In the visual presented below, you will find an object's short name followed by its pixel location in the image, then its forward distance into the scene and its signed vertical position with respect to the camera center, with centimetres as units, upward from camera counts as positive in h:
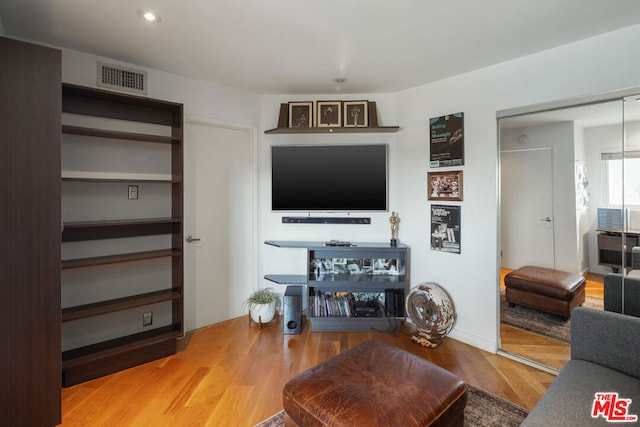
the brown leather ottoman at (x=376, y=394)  136 -85
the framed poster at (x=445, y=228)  294 -13
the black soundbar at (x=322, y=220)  344 -5
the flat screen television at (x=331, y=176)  337 +42
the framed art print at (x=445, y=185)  291 +28
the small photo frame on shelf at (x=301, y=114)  331 +108
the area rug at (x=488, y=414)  184 -122
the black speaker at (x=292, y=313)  309 -96
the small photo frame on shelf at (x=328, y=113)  327 +108
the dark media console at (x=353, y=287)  316 -73
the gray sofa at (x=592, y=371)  131 -81
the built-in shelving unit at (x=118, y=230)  240 -10
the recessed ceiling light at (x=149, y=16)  192 +126
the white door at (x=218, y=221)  313 -5
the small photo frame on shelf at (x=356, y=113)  326 +107
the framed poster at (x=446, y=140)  289 +70
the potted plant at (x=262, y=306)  325 -94
